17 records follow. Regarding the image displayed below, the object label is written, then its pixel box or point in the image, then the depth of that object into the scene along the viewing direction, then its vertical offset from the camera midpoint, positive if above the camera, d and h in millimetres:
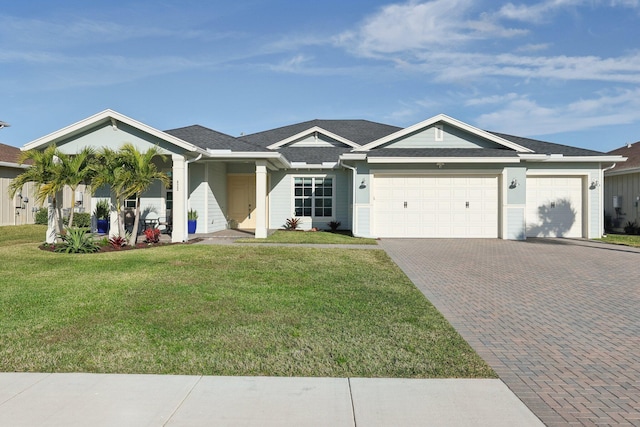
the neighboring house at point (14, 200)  22031 +631
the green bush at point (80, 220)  21023 -378
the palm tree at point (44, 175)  13297 +1141
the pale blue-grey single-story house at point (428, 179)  15125 +1263
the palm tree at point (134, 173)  13047 +1201
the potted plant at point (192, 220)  17250 -314
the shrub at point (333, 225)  19547 -582
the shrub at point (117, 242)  13109 -906
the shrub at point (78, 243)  12336 -878
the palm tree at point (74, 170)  13492 +1328
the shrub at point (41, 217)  23672 -255
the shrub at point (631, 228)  19422 -724
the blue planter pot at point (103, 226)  17797 -562
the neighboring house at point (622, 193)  19520 +887
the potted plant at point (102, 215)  17828 -113
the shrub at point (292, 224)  19594 -535
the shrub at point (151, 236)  14164 -777
